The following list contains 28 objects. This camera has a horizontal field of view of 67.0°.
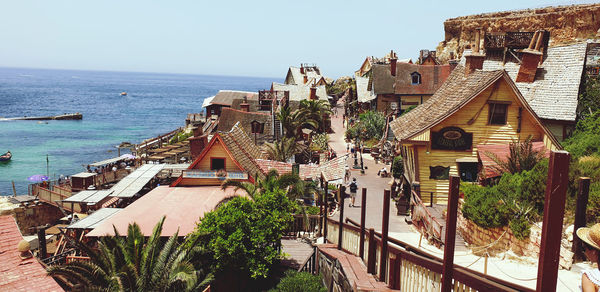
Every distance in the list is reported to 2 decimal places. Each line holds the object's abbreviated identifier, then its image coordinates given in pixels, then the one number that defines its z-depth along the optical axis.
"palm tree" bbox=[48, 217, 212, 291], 13.86
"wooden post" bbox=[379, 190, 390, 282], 8.97
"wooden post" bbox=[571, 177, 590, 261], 9.35
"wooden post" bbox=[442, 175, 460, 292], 6.57
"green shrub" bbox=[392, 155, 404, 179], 28.18
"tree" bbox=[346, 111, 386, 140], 44.53
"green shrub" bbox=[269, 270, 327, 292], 14.08
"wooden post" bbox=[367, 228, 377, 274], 9.84
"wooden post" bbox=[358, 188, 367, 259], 10.66
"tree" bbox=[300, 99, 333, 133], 52.09
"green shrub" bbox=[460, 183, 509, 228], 14.09
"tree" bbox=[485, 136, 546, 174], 17.05
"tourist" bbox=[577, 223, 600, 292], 4.43
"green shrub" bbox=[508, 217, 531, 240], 13.13
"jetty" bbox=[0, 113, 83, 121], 101.34
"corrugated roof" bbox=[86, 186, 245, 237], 18.55
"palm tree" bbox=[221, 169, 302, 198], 21.17
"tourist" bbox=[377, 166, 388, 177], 30.77
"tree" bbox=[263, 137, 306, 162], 34.31
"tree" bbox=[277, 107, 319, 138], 46.56
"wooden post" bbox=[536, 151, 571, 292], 5.06
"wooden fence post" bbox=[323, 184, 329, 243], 16.65
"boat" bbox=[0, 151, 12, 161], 57.36
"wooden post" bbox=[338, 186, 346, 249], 12.88
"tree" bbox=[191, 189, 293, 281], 15.49
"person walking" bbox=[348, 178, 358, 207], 25.04
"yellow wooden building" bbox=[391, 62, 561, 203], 21.14
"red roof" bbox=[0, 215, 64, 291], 12.34
